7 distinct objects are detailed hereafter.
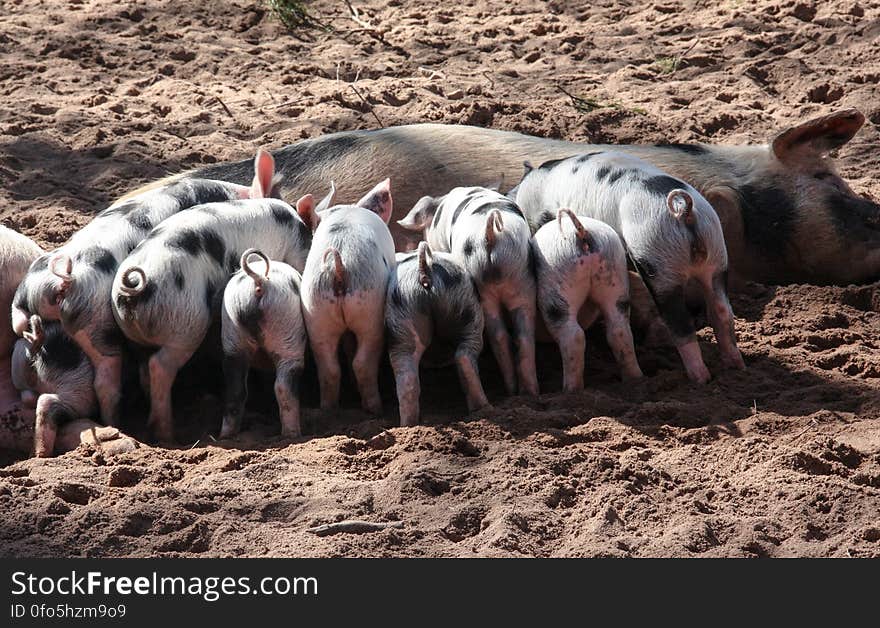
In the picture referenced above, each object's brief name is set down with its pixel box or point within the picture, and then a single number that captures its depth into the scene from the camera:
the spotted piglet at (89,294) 8.37
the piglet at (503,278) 8.59
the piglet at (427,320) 8.30
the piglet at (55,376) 8.33
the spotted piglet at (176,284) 8.19
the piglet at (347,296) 8.25
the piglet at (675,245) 8.71
